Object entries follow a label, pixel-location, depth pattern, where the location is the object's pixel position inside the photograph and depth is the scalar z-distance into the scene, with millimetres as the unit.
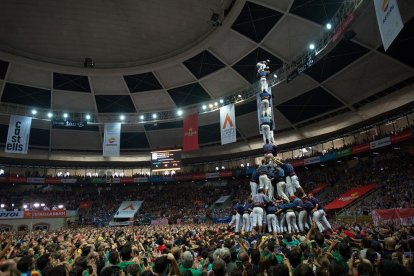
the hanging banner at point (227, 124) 28625
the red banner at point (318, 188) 36481
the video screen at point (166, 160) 37750
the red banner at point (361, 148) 31145
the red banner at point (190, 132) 32688
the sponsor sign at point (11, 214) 36000
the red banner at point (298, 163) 38578
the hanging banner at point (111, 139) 33594
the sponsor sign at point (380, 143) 29000
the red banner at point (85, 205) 46969
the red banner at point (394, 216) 18516
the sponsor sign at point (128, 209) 44909
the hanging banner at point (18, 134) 29109
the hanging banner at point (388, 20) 10680
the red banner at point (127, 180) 48031
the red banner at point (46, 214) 37312
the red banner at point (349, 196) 29953
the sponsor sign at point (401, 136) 26766
